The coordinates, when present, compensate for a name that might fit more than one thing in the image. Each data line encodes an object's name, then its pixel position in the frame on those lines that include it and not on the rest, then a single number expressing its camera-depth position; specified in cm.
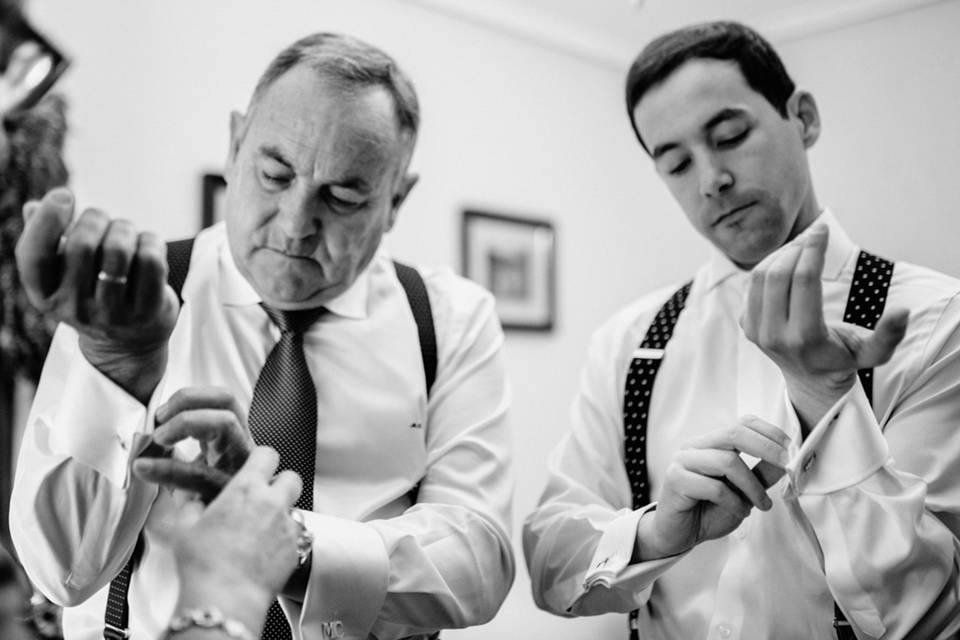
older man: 127
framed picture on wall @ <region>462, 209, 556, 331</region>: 404
